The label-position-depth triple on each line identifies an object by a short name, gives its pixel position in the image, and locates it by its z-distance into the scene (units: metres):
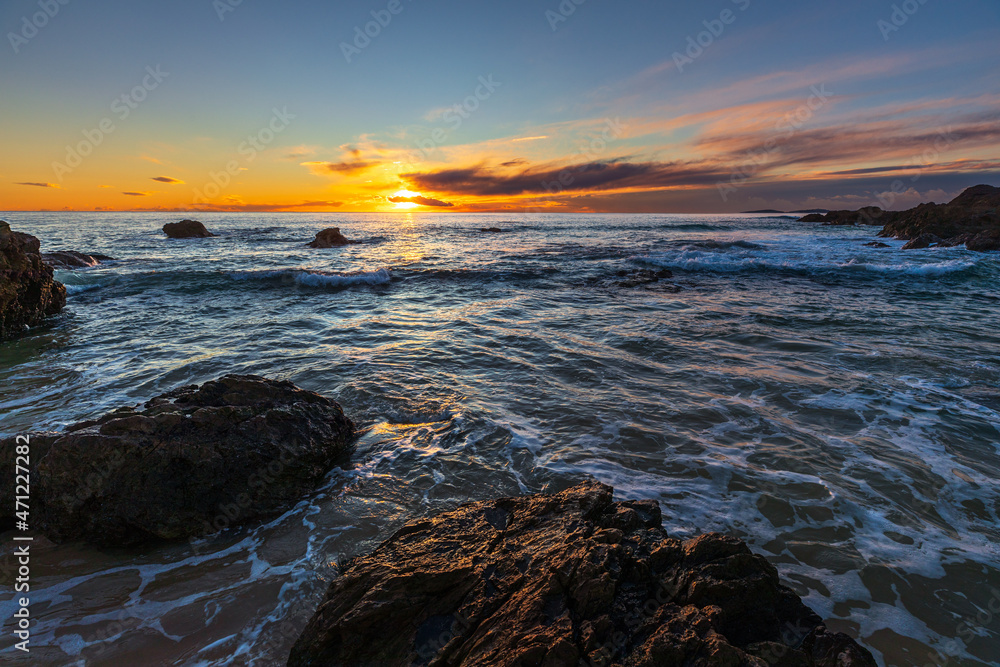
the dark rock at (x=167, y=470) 3.72
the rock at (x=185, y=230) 44.25
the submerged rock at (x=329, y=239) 35.38
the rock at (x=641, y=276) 17.77
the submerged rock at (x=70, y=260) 21.05
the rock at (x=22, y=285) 10.26
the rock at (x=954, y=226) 28.08
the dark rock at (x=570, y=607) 2.22
